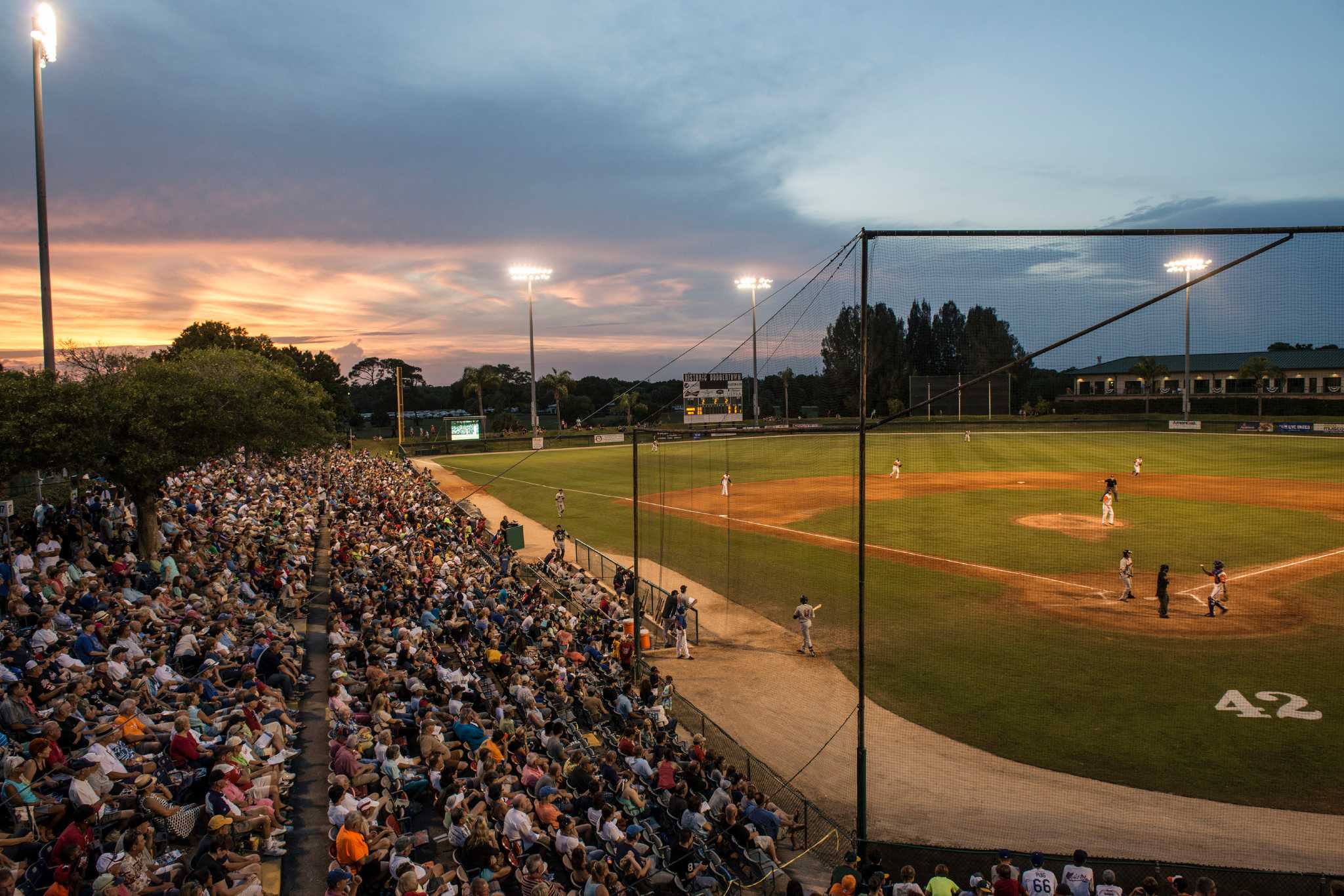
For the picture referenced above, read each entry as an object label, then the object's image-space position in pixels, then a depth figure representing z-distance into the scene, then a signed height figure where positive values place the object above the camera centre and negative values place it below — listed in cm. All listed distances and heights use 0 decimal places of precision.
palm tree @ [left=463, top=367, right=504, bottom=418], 11575 +519
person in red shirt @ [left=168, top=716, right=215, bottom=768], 900 -378
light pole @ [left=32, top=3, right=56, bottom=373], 1619 +607
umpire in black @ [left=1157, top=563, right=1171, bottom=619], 1909 -432
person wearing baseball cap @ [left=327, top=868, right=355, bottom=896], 709 -419
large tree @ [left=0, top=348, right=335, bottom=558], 1600 -14
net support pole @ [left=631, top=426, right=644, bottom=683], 1570 -319
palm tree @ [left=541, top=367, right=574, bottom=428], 11481 +454
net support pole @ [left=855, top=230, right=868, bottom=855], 994 -56
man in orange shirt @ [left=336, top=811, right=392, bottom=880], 759 -416
